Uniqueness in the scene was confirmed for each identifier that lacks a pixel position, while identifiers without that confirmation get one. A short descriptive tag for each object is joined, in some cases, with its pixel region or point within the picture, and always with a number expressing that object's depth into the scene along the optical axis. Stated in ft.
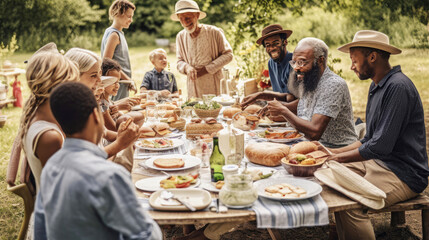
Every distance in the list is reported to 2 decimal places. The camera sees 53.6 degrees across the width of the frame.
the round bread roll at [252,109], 14.48
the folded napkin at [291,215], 6.98
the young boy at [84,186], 5.07
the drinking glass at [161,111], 13.97
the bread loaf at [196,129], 12.20
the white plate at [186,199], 7.10
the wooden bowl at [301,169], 8.63
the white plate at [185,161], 9.03
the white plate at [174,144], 10.71
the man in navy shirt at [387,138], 9.05
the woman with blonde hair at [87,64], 10.46
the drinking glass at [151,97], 16.52
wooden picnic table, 6.89
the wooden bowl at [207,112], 14.30
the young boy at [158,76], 21.28
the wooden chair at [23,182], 7.91
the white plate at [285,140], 11.14
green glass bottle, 8.59
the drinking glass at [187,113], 15.01
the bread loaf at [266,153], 9.25
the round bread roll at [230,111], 14.46
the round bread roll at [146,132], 12.13
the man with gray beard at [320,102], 11.71
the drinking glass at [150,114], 13.83
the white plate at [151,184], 7.98
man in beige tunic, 20.67
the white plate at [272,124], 13.38
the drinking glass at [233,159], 8.54
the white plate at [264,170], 8.74
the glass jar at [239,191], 7.08
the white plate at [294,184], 7.59
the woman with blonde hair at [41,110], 7.23
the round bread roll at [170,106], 15.58
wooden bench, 8.95
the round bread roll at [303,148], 9.55
